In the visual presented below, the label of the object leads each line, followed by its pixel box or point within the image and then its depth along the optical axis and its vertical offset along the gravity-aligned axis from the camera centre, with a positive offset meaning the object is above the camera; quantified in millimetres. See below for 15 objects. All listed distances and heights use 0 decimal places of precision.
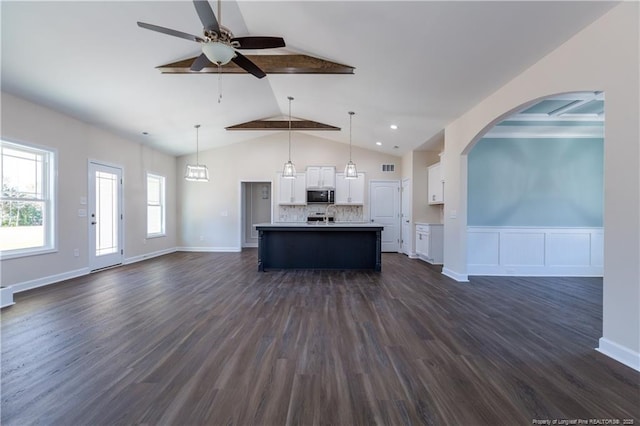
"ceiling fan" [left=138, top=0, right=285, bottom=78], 2105 +1496
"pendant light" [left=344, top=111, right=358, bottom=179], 5211 +751
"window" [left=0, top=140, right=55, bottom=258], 3768 +133
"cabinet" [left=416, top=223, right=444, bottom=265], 6059 -749
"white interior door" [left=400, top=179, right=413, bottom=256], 7102 -233
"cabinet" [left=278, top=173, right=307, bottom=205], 7680 +559
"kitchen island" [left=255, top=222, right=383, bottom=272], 5367 -790
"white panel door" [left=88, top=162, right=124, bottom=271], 5086 -147
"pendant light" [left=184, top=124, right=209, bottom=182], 5707 +787
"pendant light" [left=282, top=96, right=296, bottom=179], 5180 +760
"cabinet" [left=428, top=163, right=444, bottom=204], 6038 +607
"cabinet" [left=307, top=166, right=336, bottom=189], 7625 +929
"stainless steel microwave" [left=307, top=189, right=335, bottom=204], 7621 +388
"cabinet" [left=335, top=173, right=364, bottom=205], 7672 +507
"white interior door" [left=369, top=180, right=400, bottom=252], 7758 +139
